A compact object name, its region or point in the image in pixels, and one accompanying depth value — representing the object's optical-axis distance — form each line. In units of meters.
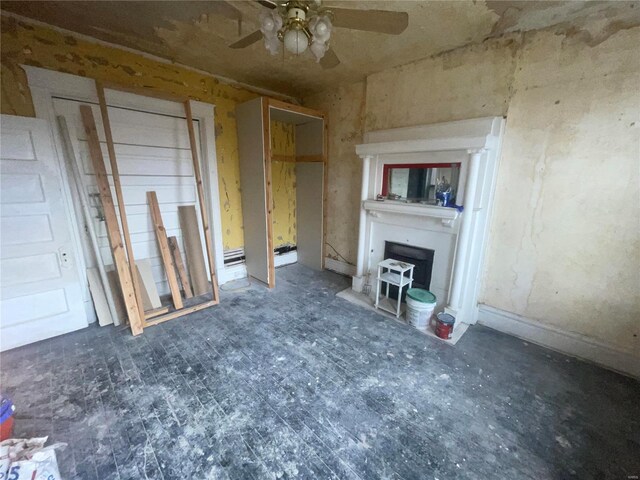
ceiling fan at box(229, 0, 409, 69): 1.34
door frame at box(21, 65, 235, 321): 2.09
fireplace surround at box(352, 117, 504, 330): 2.23
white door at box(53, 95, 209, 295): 2.41
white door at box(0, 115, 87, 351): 2.02
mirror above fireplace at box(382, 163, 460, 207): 2.47
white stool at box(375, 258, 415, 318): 2.63
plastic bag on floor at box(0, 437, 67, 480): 1.11
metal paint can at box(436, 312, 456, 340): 2.30
